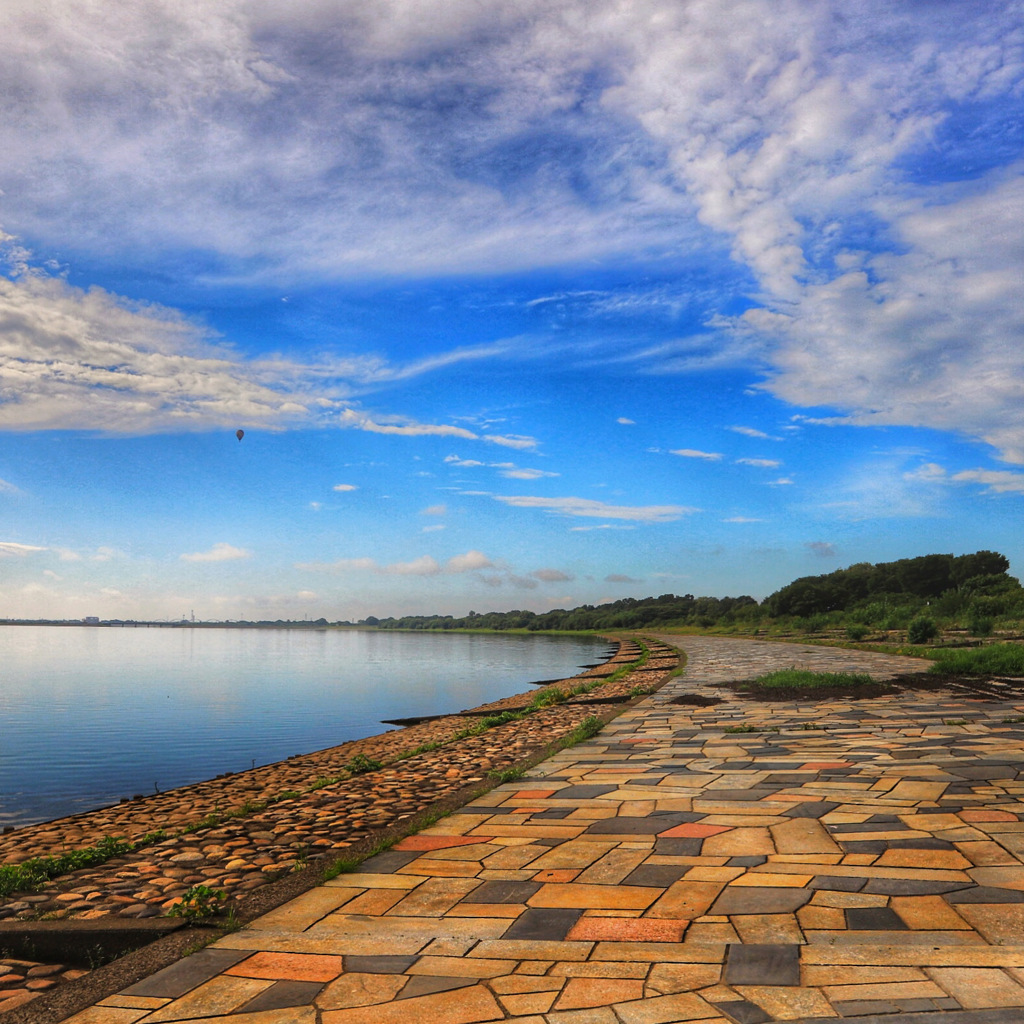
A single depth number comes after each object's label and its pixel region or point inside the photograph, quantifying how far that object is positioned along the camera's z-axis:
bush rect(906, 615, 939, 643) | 21.89
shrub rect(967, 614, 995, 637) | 23.50
